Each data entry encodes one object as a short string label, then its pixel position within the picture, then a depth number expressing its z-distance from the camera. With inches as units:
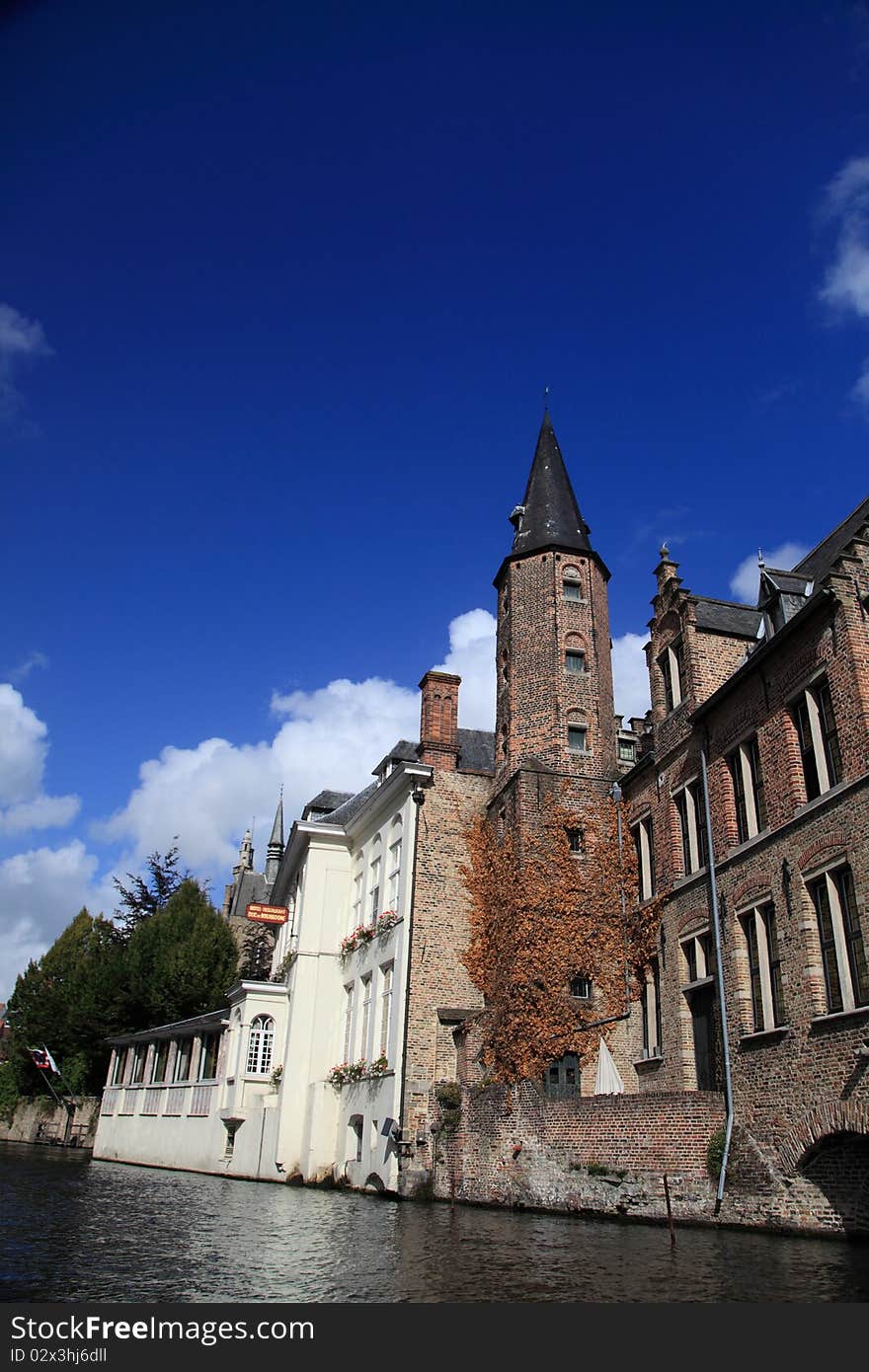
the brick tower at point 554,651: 1050.1
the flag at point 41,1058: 1916.8
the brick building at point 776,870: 559.5
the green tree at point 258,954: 2151.8
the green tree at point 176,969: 1857.8
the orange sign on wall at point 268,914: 1353.3
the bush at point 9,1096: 2224.4
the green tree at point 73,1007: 1898.4
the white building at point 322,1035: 1011.3
